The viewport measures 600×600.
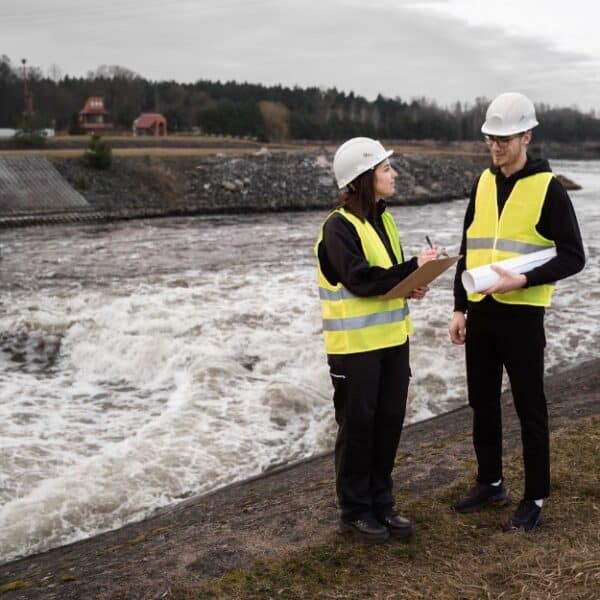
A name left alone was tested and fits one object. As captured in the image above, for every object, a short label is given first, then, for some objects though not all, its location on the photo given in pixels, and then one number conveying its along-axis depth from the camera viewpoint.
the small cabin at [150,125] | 71.81
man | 3.85
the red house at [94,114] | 79.19
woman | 3.86
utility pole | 65.65
